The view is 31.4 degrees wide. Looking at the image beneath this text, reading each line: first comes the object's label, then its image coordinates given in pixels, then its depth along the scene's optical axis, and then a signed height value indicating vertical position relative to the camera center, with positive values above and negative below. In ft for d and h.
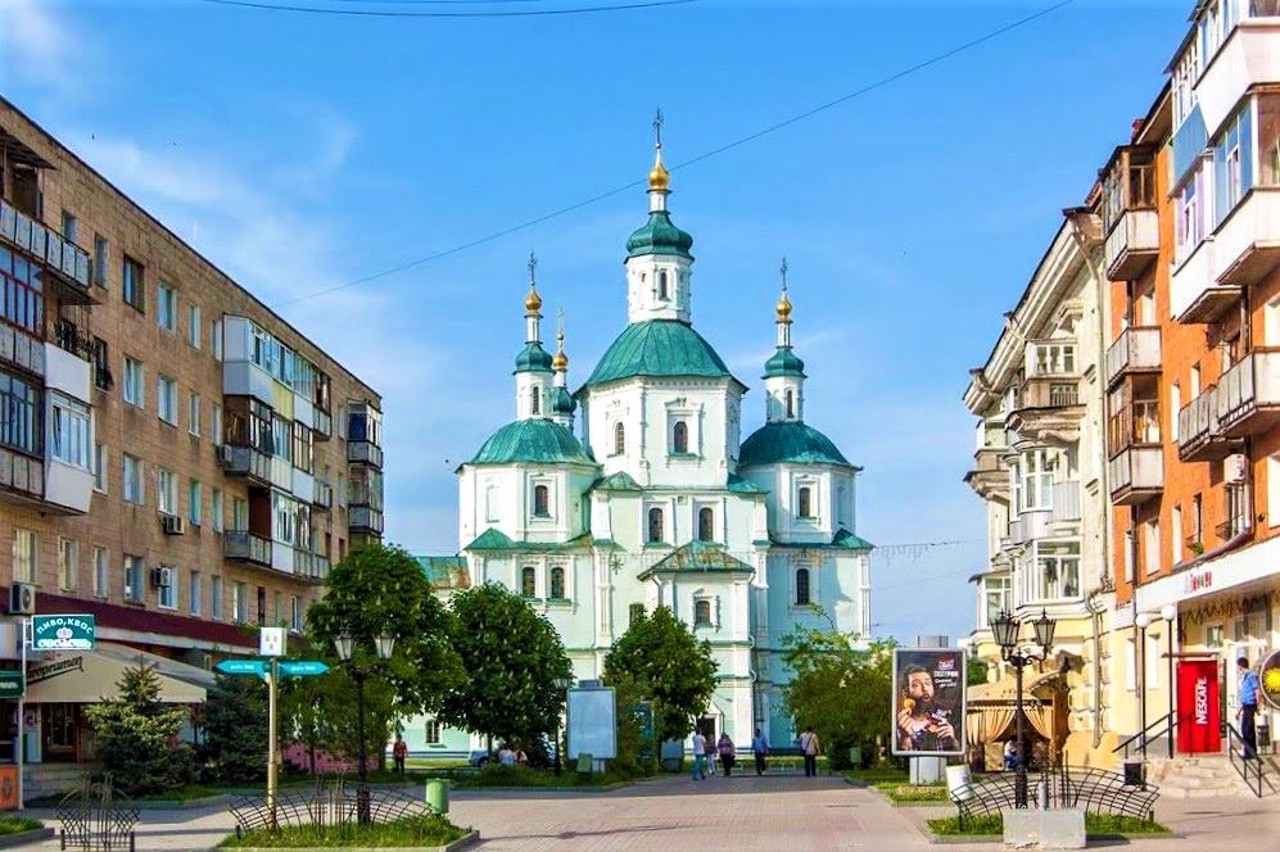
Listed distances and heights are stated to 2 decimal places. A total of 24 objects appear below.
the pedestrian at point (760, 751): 257.79 -11.45
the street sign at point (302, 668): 103.23 -0.51
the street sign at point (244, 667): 100.89 -0.41
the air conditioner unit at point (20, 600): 137.59 +3.61
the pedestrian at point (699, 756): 229.66 -10.45
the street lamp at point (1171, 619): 130.93 +1.67
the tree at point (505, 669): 234.79 -1.48
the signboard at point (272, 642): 102.71 +0.69
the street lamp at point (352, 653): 106.03 +0.18
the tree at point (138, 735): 138.00 -4.63
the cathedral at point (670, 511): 412.98 +26.87
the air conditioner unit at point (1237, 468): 117.29 +9.27
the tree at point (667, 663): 301.22 -1.32
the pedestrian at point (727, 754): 249.34 -11.14
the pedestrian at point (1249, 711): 109.29 -3.07
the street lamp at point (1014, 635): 104.02 +0.69
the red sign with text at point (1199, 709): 128.47 -3.49
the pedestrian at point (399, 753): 222.46 -9.55
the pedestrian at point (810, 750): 220.64 -9.56
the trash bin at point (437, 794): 106.01 -6.48
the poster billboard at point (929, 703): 124.06 -2.86
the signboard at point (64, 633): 132.26 +1.52
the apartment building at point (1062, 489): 162.09 +12.02
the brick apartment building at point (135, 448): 141.18 +16.06
